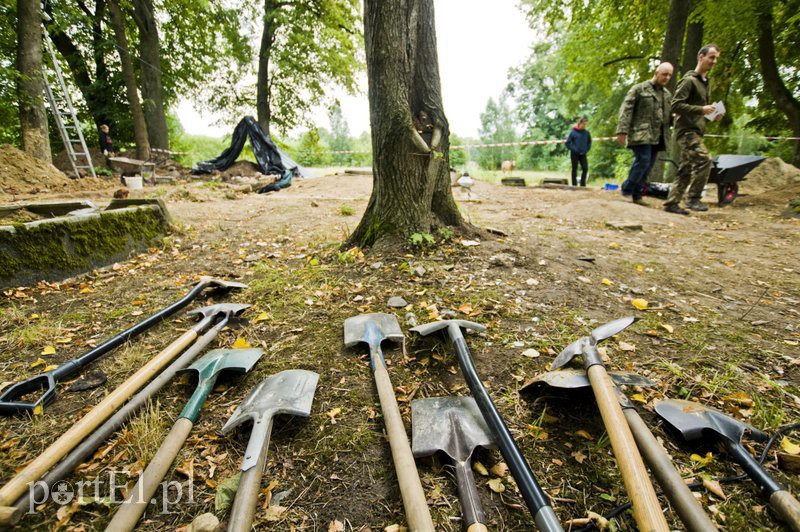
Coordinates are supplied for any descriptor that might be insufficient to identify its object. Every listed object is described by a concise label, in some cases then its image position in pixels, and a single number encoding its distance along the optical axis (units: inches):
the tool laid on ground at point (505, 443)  36.6
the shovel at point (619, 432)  35.5
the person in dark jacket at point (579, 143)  357.4
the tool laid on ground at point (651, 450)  36.9
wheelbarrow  240.5
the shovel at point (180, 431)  39.5
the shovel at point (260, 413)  39.6
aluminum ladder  323.0
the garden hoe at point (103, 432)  41.8
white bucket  327.2
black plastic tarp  485.4
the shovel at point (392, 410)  38.0
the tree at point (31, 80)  293.9
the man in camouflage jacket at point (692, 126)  200.5
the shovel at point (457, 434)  41.5
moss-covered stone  101.5
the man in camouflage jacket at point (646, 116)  216.4
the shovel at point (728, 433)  38.8
